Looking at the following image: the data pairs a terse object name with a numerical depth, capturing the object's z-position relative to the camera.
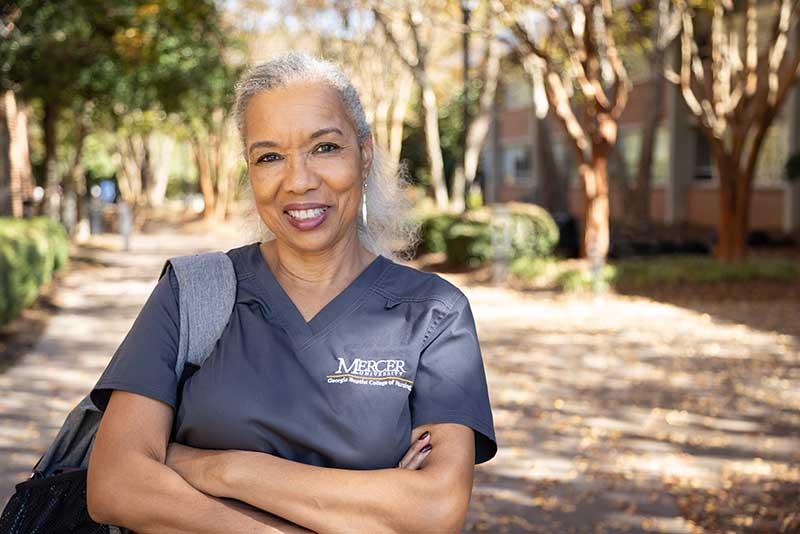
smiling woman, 2.22
